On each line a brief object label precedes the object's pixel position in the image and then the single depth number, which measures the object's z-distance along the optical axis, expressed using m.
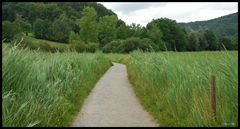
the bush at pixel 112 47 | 31.93
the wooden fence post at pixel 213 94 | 3.97
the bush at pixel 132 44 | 28.11
